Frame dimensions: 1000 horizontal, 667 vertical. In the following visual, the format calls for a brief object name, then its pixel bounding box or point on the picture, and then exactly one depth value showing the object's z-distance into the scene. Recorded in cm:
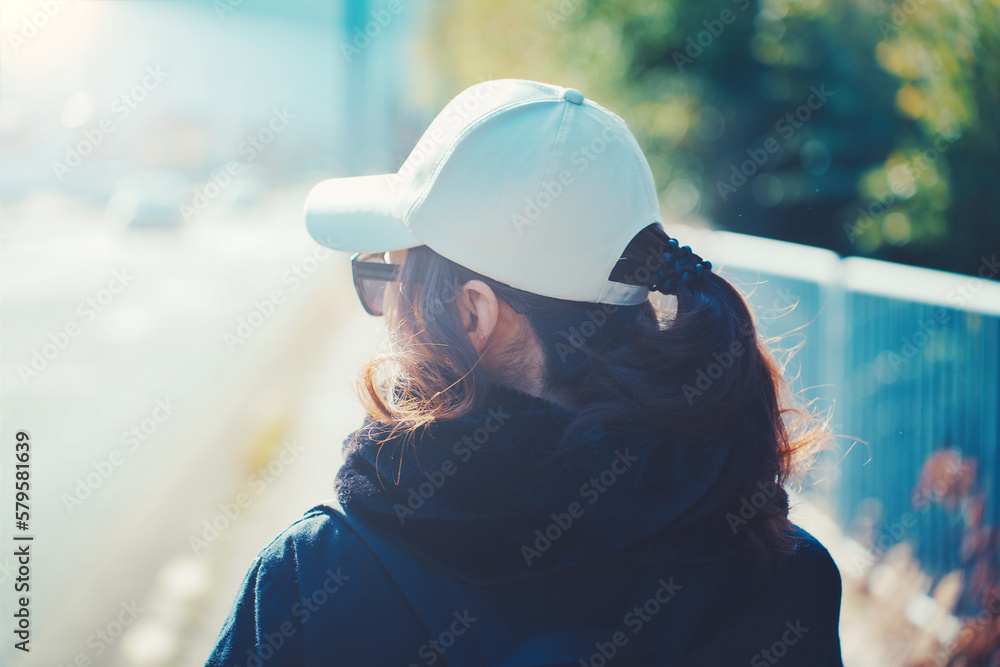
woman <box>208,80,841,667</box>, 97
